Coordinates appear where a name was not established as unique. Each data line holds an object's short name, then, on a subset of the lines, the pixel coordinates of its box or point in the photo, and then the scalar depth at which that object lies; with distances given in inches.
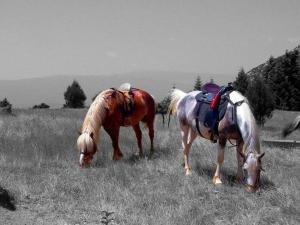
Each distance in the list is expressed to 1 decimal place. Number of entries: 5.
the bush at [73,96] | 2783.0
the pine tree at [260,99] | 1268.5
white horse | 313.7
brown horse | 408.5
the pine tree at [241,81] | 1580.8
